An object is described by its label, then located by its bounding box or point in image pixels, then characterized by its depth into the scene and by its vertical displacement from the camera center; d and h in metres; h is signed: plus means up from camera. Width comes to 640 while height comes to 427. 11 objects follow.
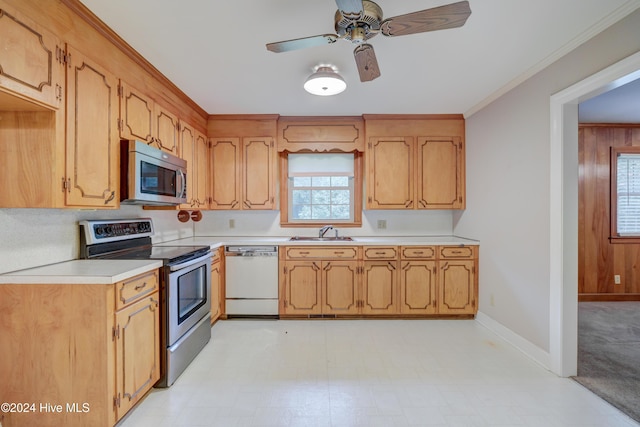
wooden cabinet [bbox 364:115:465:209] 3.45 +0.63
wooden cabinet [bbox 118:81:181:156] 2.02 +0.76
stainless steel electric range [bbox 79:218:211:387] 1.96 -0.52
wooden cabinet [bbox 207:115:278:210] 3.47 +0.63
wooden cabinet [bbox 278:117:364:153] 3.50 +1.00
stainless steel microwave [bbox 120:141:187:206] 1.97 +0.29
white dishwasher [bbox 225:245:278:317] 3.22 -0.79
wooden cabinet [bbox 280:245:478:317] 3.21 -0.83
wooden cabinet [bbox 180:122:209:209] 2.93 +0.57
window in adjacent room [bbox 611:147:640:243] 3.76 +0.22
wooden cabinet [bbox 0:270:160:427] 1.46 -0.74
